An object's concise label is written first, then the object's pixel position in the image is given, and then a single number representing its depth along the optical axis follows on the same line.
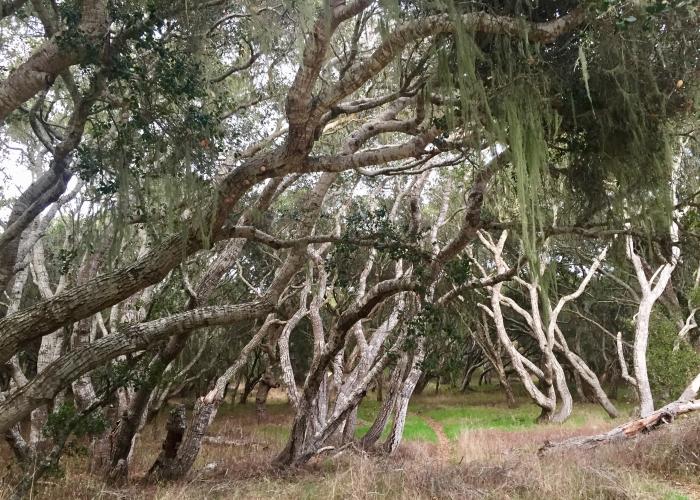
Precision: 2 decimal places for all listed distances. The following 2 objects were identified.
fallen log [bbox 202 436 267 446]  10.82
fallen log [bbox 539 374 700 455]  7.58
